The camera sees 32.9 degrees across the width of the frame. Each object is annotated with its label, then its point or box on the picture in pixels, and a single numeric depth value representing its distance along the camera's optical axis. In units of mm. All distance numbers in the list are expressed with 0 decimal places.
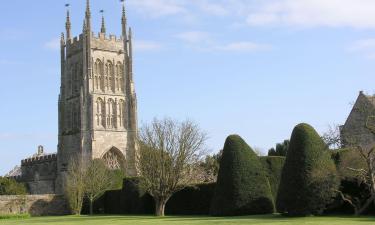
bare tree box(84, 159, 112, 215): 54350
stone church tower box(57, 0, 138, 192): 74688
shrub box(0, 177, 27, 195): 68438
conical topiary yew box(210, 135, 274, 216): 35062
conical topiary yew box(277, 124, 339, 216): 31516
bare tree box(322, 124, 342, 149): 30453
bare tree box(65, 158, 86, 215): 54312
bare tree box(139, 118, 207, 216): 42781
